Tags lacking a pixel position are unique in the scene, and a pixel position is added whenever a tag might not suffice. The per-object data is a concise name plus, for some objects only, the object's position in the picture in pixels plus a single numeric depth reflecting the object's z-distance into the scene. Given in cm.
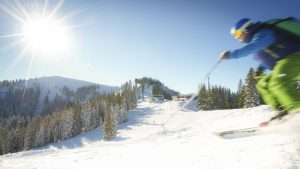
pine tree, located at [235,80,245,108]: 4481
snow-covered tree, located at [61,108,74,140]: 6530
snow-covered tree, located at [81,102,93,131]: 6788
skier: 333
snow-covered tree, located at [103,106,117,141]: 4474
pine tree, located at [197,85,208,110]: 5378
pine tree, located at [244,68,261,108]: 3751
